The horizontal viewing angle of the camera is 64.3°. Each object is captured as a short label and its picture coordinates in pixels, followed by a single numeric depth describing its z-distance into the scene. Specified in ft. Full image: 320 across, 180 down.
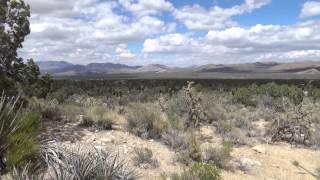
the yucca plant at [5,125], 17.02
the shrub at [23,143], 16.14
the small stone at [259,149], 25.79
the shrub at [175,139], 23.65
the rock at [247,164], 22.53
